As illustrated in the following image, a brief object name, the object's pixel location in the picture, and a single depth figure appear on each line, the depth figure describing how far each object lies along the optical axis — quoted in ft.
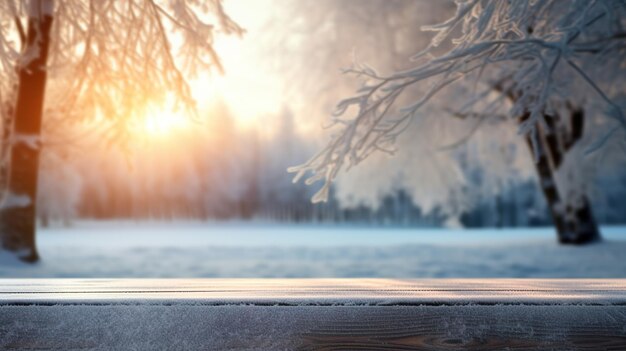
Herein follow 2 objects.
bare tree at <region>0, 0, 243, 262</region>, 23.22
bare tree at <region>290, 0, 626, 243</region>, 11.61
